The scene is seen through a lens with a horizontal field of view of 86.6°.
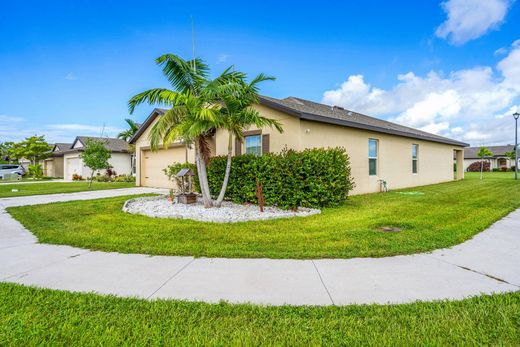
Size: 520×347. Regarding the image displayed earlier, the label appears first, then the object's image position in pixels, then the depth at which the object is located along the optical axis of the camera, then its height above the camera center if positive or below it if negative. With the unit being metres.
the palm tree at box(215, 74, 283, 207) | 7.11 +1.81
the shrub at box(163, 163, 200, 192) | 10.42 +0.02
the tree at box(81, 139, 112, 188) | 16.16 +0.91
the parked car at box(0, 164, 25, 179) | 28.19 +0.14
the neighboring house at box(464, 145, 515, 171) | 45.40 +2.50
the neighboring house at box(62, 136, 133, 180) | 25.08 +1.16
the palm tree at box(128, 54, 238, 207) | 6.98 +1.82
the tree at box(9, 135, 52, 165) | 31.69 +2.59
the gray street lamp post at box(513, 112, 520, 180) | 20.17 +3.25
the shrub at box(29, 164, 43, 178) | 28.40 +0.04
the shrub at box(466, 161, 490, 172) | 41.59 +0.73
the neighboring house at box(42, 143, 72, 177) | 30.45 +1.07
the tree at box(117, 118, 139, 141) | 25.16 +4.10
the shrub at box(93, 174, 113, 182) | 22.47 -0.55
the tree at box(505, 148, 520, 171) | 41.62 +2.55
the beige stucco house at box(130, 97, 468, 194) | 9.64 +1.12
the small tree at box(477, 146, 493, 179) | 40.67 +2.92
